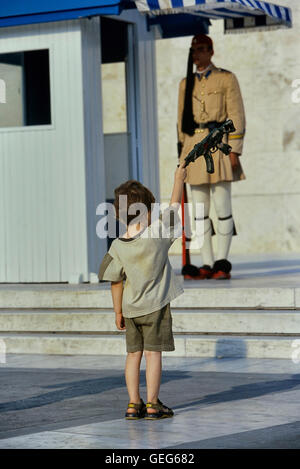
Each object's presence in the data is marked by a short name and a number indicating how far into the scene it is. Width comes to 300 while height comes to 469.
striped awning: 21.94
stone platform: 18.17
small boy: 12.89
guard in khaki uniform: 22.33
